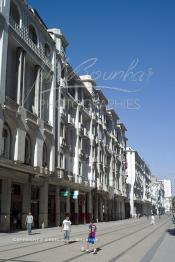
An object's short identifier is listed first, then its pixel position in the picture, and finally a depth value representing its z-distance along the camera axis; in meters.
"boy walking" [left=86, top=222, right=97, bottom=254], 16.53
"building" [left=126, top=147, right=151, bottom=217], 97.31
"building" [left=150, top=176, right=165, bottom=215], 155.55
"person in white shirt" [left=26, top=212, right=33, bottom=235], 26.69
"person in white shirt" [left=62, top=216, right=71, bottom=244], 20.08
